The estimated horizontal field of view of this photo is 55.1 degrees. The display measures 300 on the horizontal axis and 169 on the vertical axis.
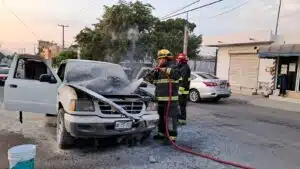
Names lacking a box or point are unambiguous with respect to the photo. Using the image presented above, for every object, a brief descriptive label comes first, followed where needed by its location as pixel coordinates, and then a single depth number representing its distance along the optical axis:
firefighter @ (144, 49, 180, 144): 5.73
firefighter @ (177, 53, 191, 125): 7.42
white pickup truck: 4.79
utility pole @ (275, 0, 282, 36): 20.37
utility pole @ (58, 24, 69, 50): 54.19
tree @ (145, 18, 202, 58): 21.92
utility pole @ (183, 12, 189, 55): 17.52
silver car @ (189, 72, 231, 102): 12.84
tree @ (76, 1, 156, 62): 21.02
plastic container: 3.27
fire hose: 4.71
